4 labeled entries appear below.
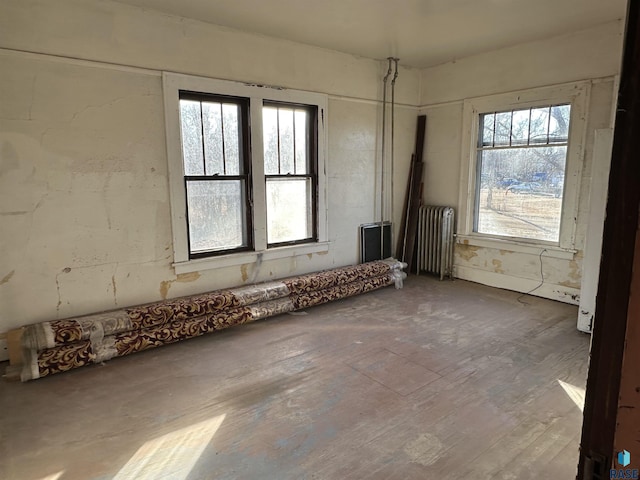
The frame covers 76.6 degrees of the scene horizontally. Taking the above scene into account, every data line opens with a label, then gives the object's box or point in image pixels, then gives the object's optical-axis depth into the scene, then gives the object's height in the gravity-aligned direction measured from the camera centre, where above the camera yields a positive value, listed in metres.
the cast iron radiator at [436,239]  5.55 -0.84
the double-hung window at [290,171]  4.57 +0.10
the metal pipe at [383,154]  5.41 +0.33
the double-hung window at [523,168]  4.46 +0.11
